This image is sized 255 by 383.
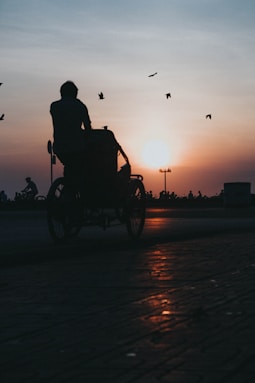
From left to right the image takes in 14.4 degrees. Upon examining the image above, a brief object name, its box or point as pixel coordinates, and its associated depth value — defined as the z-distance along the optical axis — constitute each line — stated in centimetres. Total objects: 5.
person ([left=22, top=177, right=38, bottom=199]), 5179
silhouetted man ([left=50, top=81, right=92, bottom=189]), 1540
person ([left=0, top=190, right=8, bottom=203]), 6078
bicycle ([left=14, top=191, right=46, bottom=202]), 5121
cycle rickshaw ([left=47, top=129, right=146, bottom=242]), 1551
